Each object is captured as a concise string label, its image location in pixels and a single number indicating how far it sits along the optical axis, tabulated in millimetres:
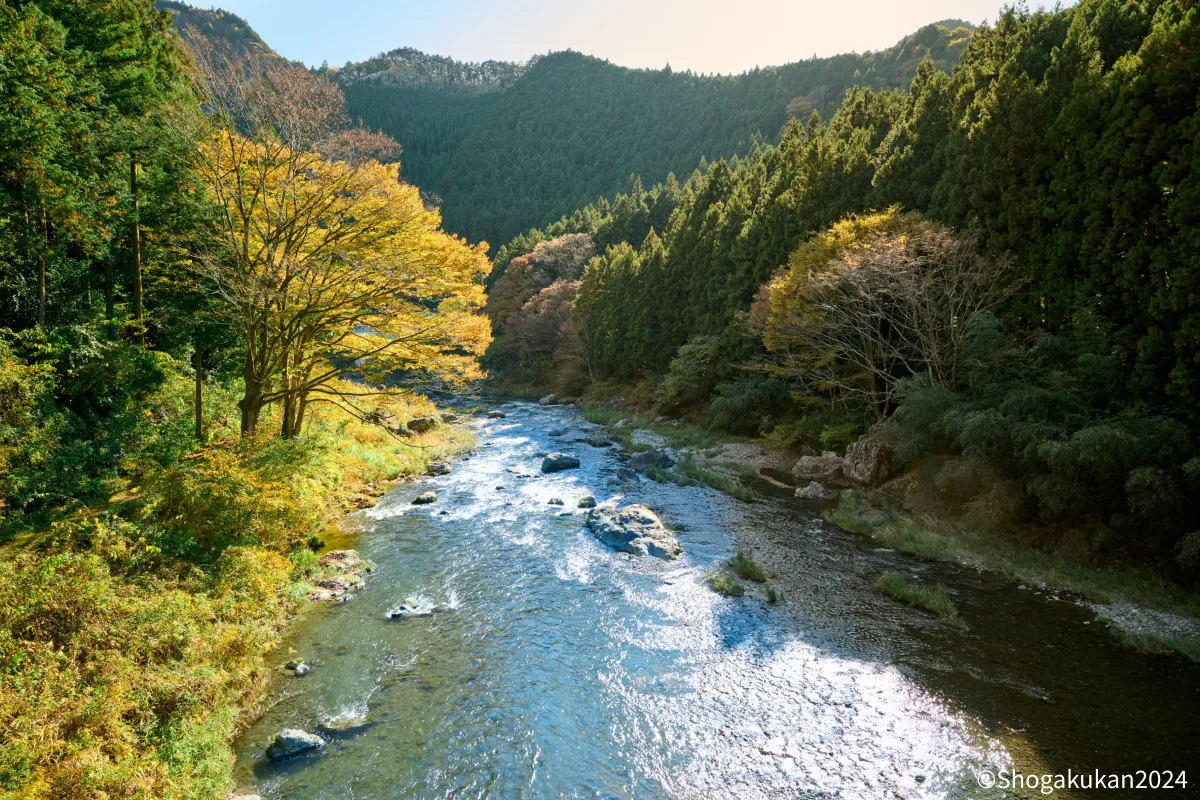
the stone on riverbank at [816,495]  19000
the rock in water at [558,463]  23453
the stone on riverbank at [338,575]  11820
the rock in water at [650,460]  24234
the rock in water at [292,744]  7227
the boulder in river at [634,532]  14641
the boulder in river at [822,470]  21031
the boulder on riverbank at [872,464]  19266
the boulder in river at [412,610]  11078
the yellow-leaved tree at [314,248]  13469
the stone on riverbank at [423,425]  29609
